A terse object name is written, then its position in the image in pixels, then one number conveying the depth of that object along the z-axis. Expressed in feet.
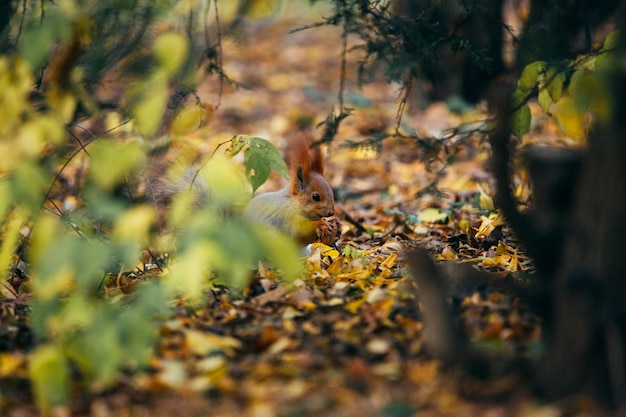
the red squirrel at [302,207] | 25.48
